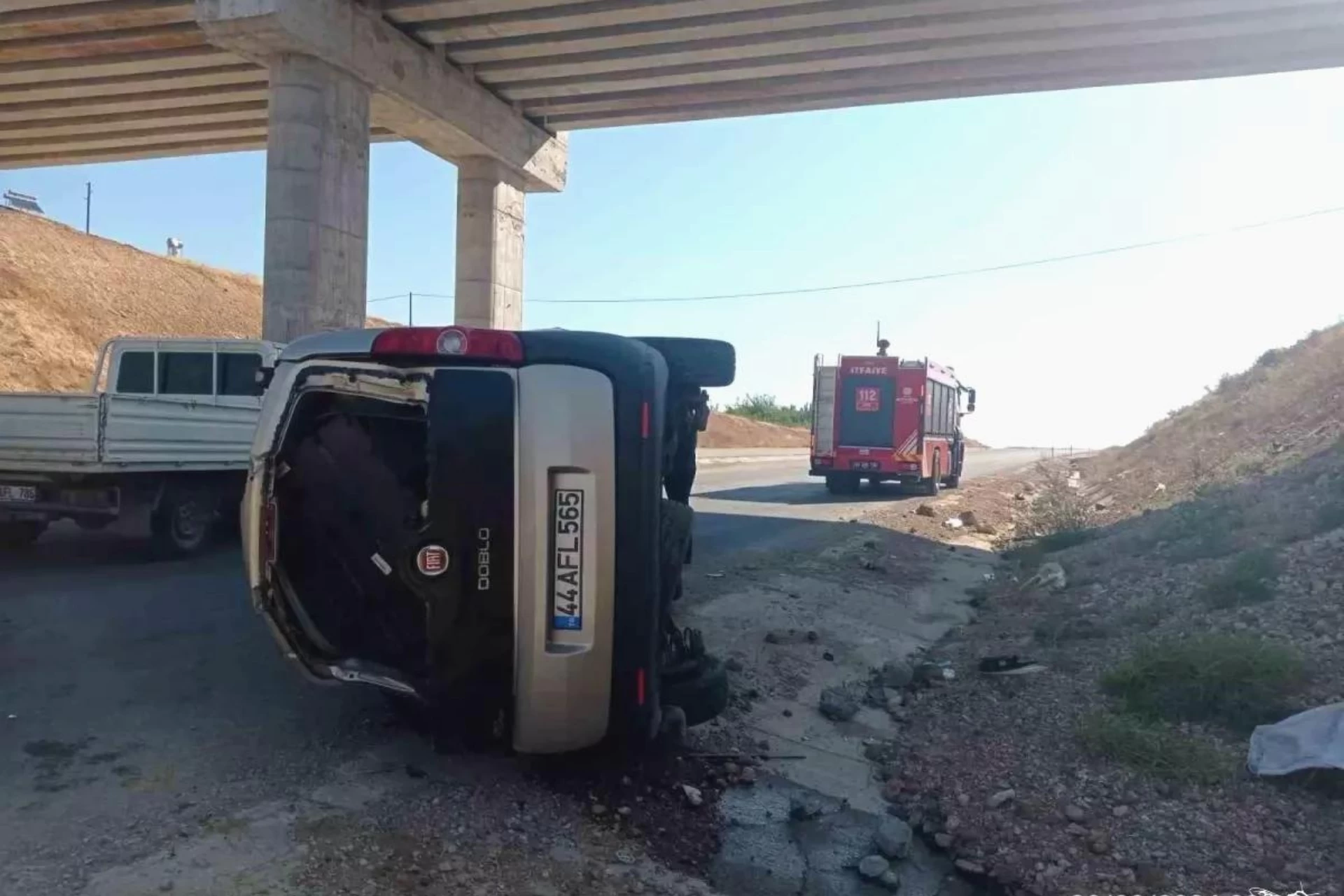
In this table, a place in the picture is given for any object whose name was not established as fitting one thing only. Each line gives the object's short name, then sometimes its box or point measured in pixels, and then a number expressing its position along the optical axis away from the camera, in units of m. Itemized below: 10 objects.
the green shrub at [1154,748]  4.82
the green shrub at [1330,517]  9.00
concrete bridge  15.18
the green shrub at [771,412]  86.81
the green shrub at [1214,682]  5.47
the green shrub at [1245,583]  7.45
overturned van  3.80
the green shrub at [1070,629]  7.69
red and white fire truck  23.33
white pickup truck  9.39
